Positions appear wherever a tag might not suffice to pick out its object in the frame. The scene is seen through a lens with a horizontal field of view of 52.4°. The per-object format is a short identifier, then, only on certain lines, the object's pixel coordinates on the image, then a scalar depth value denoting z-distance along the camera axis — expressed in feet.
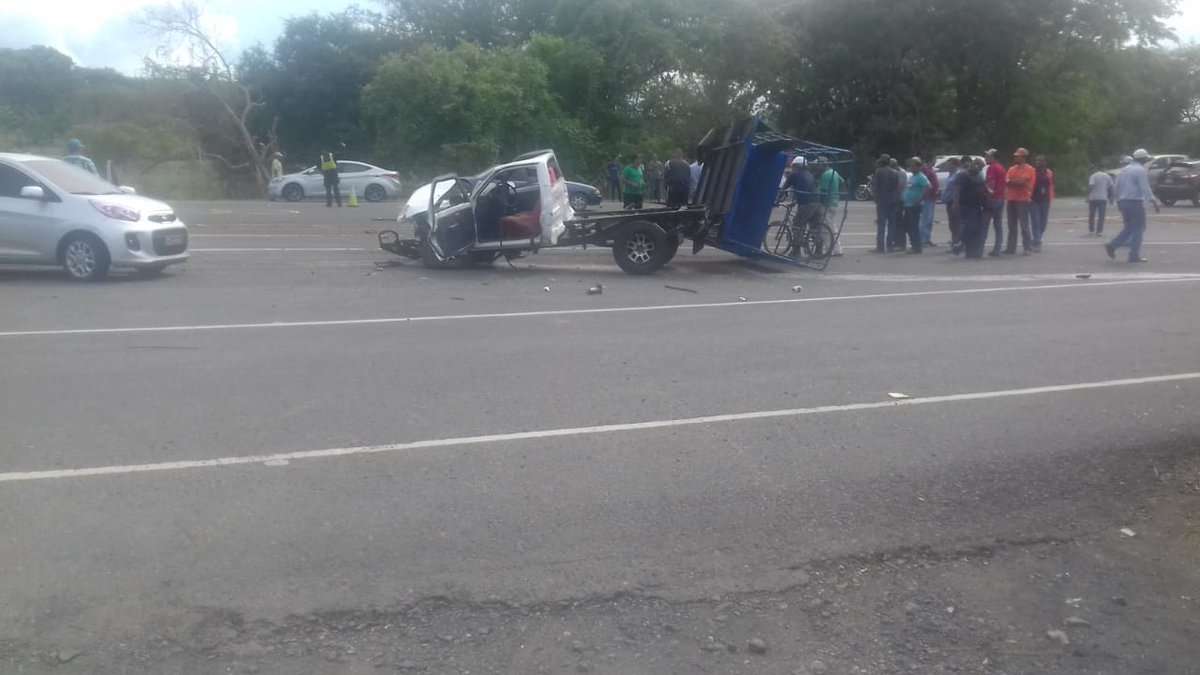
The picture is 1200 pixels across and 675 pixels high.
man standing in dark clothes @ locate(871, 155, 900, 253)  68.01
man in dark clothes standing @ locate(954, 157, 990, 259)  64.44
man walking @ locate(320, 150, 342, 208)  107.65
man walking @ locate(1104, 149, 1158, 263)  59.41
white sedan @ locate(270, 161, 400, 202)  130.00
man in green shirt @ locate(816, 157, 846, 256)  62.08
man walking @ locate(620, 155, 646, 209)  88.17
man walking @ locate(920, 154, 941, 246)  69.51
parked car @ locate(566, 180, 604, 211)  108.17
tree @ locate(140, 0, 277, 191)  155.33
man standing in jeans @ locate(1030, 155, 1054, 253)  68.95
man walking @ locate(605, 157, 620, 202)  135.74
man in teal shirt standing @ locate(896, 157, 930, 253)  68.28
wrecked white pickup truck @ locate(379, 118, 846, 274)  57.31
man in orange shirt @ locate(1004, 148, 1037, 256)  65.00
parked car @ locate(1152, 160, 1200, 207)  122.72
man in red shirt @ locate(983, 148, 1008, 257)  65.36
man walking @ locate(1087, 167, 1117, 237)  78.03
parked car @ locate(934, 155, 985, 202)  130.41
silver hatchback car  51.34
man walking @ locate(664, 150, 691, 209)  70.18
